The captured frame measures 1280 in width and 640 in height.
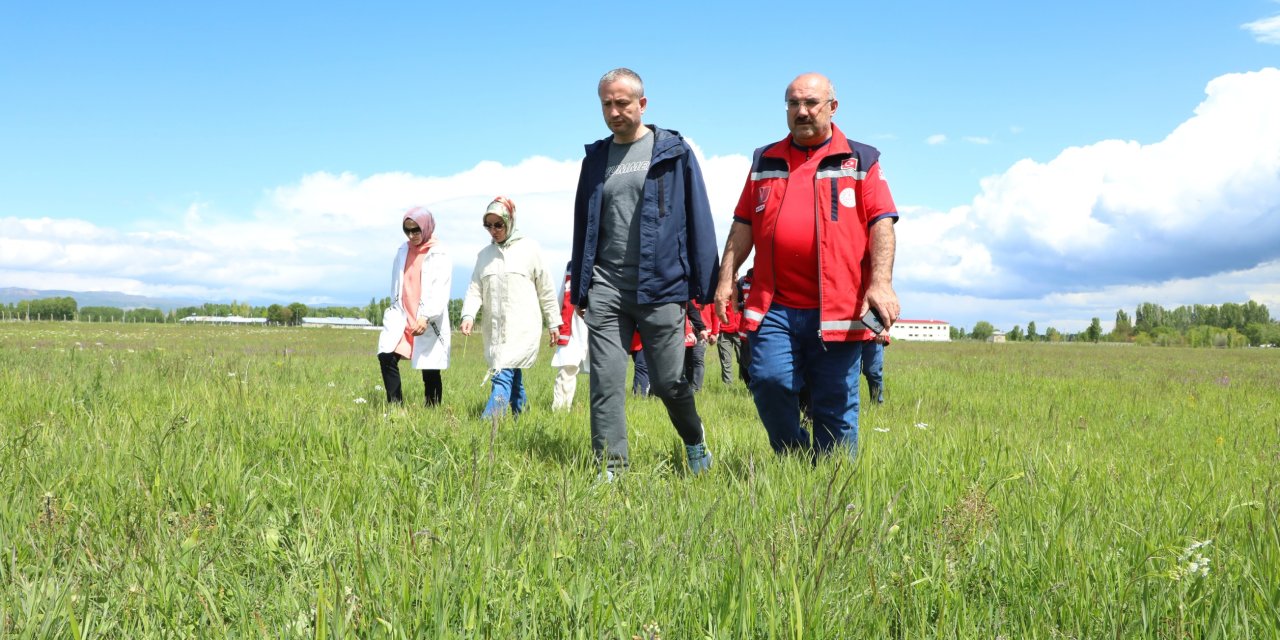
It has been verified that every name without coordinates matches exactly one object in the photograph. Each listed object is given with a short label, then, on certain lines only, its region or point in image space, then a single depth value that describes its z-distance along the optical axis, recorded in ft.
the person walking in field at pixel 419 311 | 24.91
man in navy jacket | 14.60
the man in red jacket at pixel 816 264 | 13.26
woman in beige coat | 24.09
